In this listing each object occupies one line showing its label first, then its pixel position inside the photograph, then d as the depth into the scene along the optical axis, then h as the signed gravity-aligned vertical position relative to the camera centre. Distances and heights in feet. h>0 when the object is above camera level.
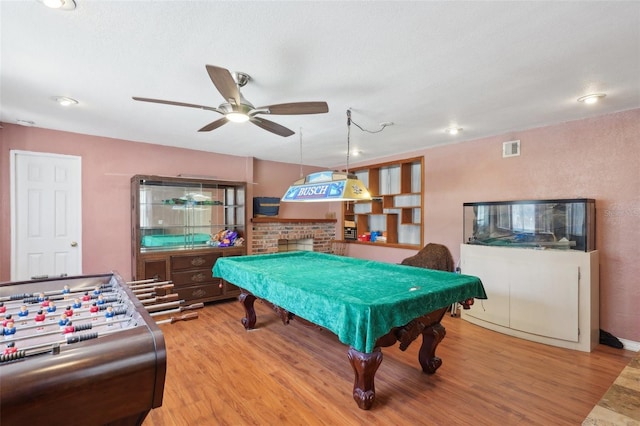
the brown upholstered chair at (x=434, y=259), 13.41 -2.10
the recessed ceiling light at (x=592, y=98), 8.21 +3.19
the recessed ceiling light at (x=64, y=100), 8.66 +3.26
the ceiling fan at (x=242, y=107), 6.20 +2.41
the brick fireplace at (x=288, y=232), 17.03 -1.21
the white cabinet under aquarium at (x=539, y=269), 9.51 -1.97
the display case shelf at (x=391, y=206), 16.08 +0.35
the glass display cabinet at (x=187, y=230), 13.17 -0.88
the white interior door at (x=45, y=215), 11.29 -0.11
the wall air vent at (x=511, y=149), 11.74 +2.52
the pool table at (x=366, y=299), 5.93 -1.97
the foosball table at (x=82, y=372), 2.90 -1.79
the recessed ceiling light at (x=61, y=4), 4.74 +3.31
